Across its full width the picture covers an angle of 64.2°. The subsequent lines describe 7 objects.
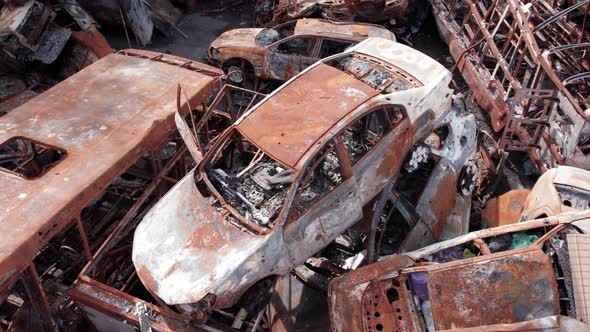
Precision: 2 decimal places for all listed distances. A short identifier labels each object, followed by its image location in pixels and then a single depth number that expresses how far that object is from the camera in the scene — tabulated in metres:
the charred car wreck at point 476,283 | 3.73
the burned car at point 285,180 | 4.16
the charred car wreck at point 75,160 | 4.51
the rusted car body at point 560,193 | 4.75
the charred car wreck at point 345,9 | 9.24
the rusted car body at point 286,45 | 7.79
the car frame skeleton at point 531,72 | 5.87
